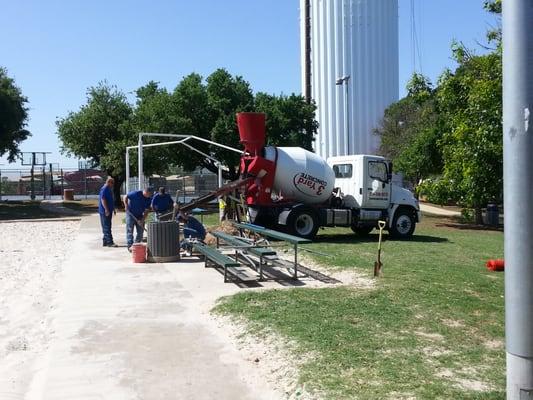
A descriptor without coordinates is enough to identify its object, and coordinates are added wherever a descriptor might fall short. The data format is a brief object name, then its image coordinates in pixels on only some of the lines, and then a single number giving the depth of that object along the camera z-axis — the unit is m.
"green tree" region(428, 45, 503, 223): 22.41
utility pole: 3.36
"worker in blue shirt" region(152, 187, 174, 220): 14.70
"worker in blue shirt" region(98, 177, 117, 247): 15.59
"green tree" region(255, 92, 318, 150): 34.16
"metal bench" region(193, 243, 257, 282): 9.57
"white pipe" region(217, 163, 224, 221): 18.86
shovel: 9.87
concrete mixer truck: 16.56
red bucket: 12.55
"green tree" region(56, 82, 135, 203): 37.50
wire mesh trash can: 12.50
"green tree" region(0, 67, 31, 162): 35.59
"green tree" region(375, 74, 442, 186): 29.52
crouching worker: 14.25
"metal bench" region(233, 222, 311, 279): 10.11
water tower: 50.78
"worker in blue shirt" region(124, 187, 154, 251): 14.67
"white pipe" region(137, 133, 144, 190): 20.22
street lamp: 47.07
